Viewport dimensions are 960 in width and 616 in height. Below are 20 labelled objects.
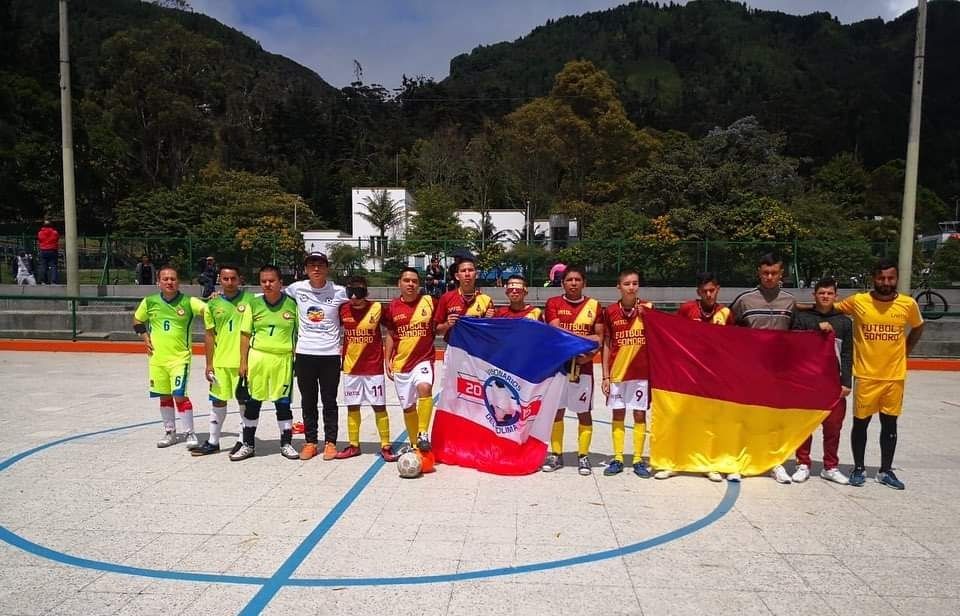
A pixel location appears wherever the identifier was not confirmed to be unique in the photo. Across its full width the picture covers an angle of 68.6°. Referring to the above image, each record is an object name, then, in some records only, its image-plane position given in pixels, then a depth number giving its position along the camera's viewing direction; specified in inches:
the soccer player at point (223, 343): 284.8
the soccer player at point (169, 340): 296.8
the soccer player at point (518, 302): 269.4
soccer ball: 255.8
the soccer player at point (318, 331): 277.0
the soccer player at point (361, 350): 275.3
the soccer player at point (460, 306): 274.1
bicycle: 732.0
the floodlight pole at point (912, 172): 581.6
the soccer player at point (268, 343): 277.4
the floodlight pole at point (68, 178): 690.2
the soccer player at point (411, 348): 271.7
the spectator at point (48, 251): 865.5
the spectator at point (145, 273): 909.8
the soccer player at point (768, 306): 260.1
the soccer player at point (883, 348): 250.8
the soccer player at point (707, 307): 273.0
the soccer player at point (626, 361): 268.8
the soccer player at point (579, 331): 266.7
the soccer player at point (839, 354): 258.2
